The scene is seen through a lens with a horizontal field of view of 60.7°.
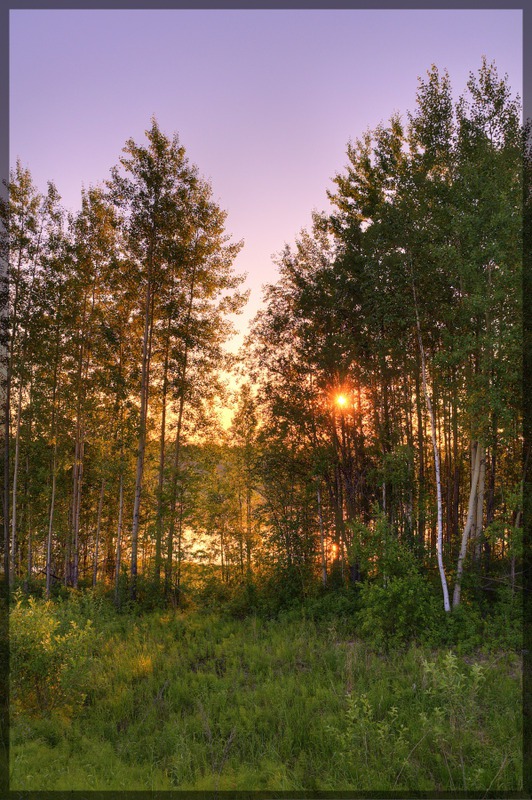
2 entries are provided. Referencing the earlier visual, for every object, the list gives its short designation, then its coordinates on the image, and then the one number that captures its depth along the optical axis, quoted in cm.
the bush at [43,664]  722
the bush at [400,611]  1048
